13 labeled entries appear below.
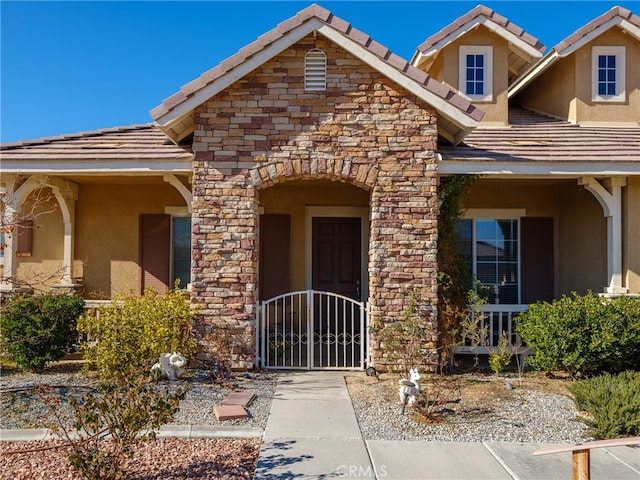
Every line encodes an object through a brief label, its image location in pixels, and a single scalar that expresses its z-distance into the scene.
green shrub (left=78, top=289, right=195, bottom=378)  6.33
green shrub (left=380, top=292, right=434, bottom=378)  6.58
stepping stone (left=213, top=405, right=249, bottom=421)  5.07
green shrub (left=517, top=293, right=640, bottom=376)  6.56
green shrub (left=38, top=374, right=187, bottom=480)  3.54
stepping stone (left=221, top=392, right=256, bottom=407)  5.54
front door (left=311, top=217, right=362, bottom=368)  9.88
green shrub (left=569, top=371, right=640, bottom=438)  4.70
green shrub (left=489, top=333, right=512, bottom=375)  6.96
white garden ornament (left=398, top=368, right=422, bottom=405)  5.30
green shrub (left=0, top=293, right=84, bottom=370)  6.65
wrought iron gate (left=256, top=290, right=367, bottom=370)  7.15
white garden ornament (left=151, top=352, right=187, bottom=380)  6.30
